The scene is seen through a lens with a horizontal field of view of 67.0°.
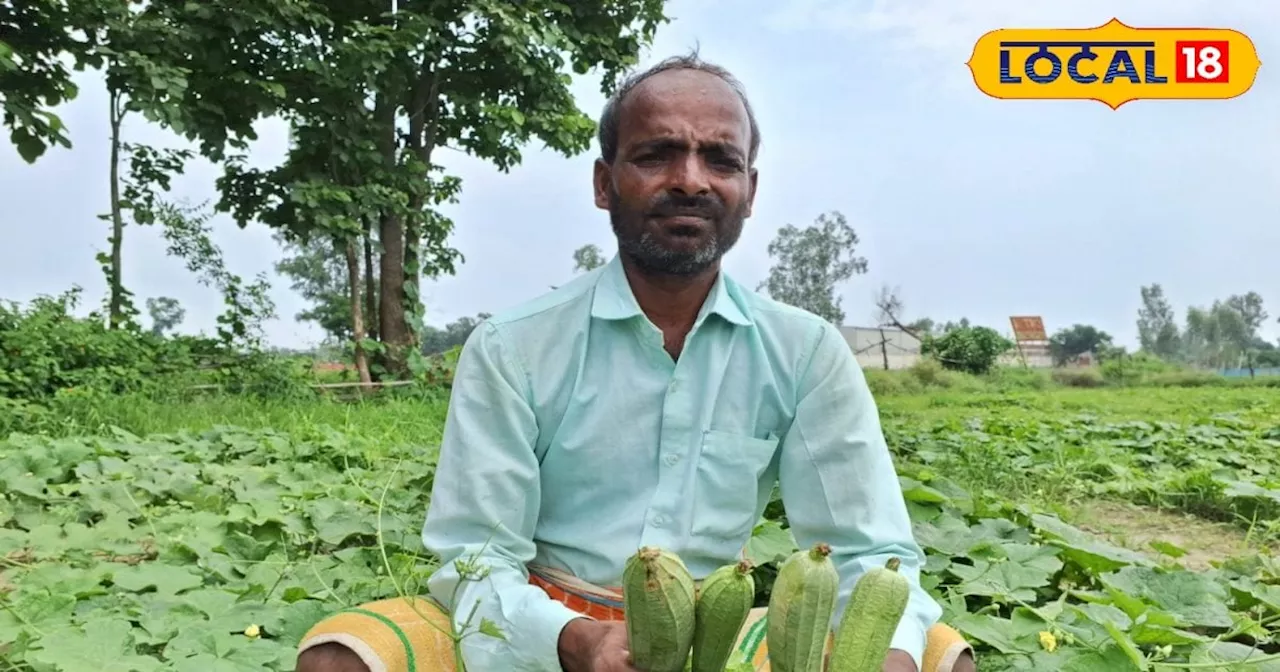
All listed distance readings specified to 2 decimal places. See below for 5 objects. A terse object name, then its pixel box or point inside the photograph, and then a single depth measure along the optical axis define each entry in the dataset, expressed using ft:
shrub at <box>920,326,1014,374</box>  86.53
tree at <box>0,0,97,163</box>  28.37
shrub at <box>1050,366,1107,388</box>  76.07
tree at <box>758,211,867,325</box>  140.36
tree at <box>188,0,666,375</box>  35.12
